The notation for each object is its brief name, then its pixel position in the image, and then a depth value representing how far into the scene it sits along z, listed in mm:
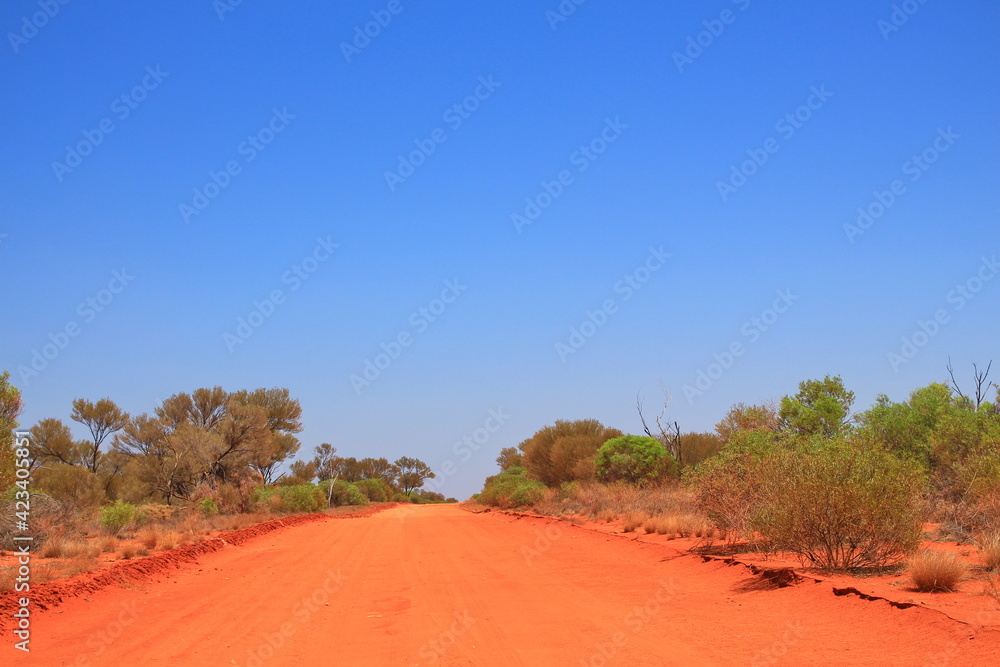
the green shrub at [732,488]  14383
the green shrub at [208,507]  32619
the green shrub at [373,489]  74000
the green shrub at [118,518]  22473
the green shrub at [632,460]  31594
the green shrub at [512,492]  37156
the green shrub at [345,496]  58844
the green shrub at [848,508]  10219
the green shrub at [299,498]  41094
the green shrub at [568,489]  33125
